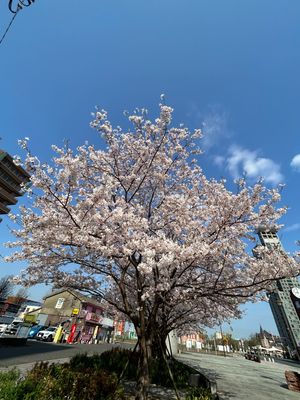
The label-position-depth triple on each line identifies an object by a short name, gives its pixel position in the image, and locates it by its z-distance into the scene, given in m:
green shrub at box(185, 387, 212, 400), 6.34
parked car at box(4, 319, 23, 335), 27.64
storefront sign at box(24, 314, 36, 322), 33.13
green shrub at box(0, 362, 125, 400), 4.38
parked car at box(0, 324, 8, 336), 26.75
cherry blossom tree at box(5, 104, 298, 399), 6.62
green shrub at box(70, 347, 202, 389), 10.38
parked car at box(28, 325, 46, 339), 28.69
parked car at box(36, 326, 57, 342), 28.08
